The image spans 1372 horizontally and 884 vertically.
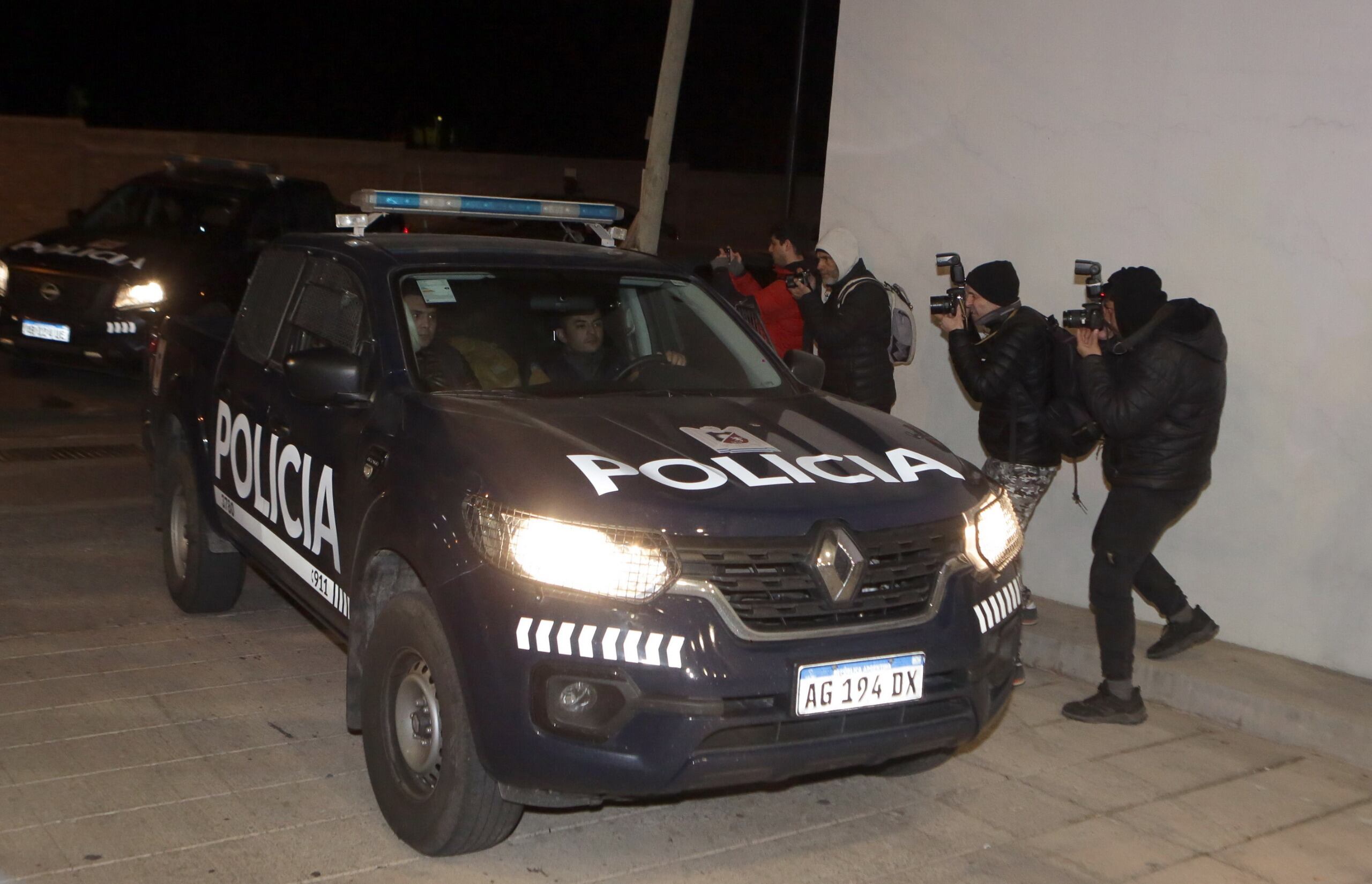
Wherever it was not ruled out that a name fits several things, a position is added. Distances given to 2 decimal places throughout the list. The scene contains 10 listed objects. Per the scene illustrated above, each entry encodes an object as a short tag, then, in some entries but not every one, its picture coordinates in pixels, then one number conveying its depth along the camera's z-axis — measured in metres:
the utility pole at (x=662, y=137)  9.55
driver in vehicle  5.12
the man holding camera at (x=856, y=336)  7.59
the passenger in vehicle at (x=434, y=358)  4.82
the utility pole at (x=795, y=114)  8.91
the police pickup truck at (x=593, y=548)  3.90
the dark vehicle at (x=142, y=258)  12.15
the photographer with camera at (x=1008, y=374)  6.45
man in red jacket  8.61
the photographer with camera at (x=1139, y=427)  5.73
